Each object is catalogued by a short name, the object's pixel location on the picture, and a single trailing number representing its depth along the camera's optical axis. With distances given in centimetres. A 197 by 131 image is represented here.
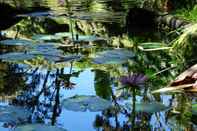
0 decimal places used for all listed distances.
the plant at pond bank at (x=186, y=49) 561
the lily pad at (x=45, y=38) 684
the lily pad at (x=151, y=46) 652
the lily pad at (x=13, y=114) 333
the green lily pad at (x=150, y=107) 346
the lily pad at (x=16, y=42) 635
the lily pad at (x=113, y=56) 536
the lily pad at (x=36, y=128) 304
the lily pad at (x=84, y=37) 695
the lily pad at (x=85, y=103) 355
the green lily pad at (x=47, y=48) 579
